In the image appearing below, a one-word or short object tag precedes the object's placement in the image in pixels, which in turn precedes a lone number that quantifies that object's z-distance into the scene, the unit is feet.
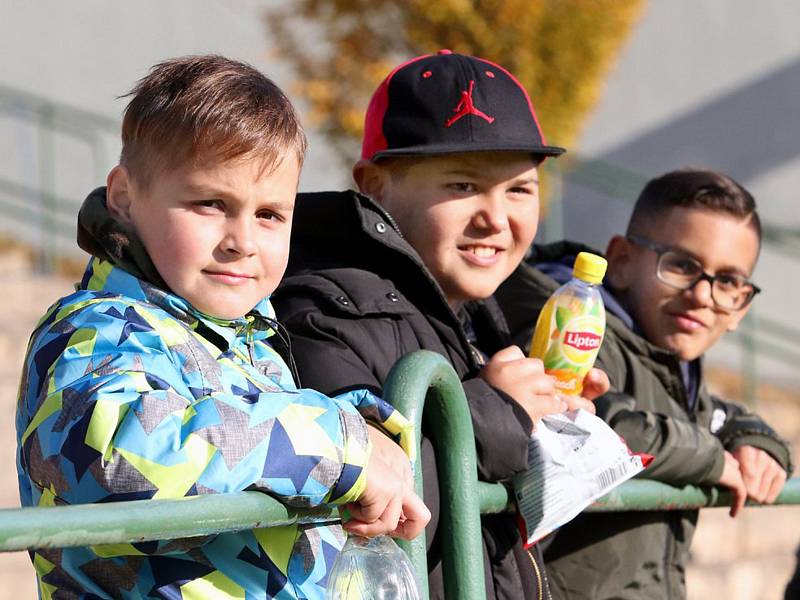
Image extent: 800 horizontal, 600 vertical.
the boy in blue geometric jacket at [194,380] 8.79
